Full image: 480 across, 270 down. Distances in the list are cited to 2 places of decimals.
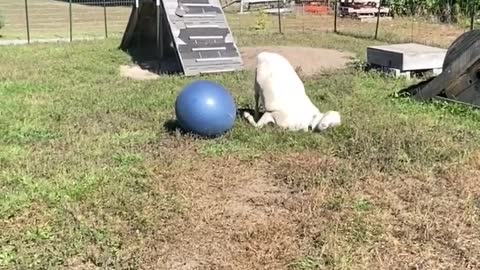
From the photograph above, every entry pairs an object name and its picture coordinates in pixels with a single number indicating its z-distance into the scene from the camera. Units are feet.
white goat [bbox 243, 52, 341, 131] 21.91
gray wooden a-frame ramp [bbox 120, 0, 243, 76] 35.22
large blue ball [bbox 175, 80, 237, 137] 20.35
